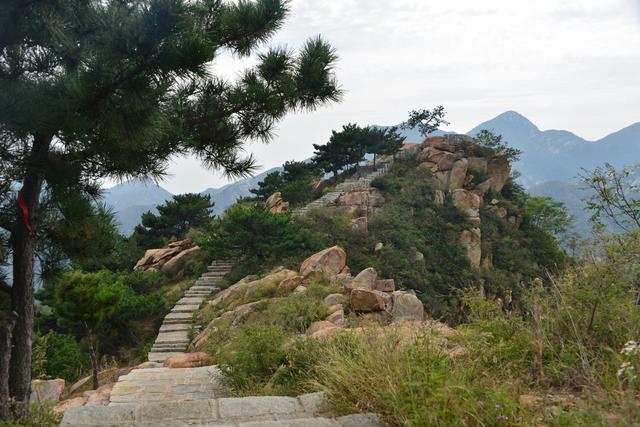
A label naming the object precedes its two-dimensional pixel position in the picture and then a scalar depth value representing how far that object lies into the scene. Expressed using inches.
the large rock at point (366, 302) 338.0
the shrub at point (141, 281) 546.9
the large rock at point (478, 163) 1080.4
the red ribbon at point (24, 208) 158.4
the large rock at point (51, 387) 305.7
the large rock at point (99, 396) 216.4
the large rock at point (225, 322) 362.3
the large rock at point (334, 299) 344.8
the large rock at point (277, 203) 792.3
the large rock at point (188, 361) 289.4
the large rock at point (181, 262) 639.1
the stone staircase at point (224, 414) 117.6
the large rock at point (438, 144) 1104.8
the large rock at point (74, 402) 221.5
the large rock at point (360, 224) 713.0
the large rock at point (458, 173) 1015.6
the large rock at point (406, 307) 353.7
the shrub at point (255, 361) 195.5
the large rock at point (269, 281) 430.7
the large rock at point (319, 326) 264.8
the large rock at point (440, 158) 1048.2
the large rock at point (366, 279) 426.4
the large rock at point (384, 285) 440.4
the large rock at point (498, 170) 1107.0
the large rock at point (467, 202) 911.7
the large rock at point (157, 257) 676.1
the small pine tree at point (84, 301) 331.0
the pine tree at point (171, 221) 829.8
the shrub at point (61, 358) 392.2
